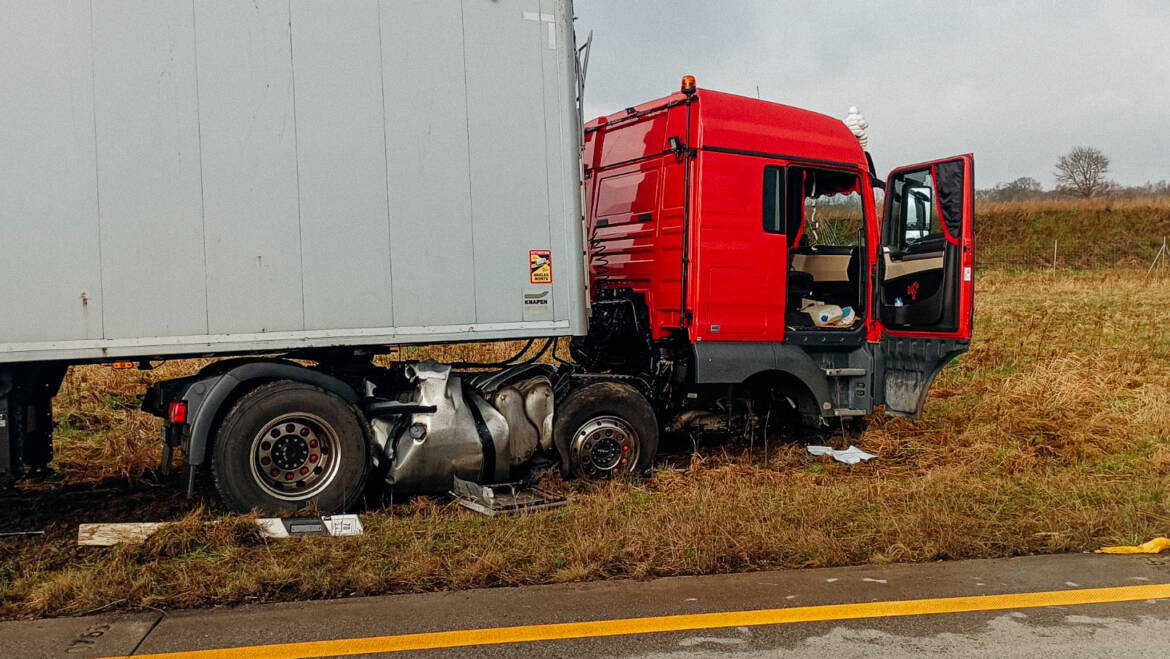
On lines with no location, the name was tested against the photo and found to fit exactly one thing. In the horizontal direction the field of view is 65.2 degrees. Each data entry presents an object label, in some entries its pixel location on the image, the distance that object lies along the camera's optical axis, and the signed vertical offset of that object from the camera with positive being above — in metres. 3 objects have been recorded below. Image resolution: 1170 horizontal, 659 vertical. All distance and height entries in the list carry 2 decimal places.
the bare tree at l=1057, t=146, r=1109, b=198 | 44.16 +5.93
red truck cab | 6.69 +0.26
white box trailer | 4.98 +0.75
